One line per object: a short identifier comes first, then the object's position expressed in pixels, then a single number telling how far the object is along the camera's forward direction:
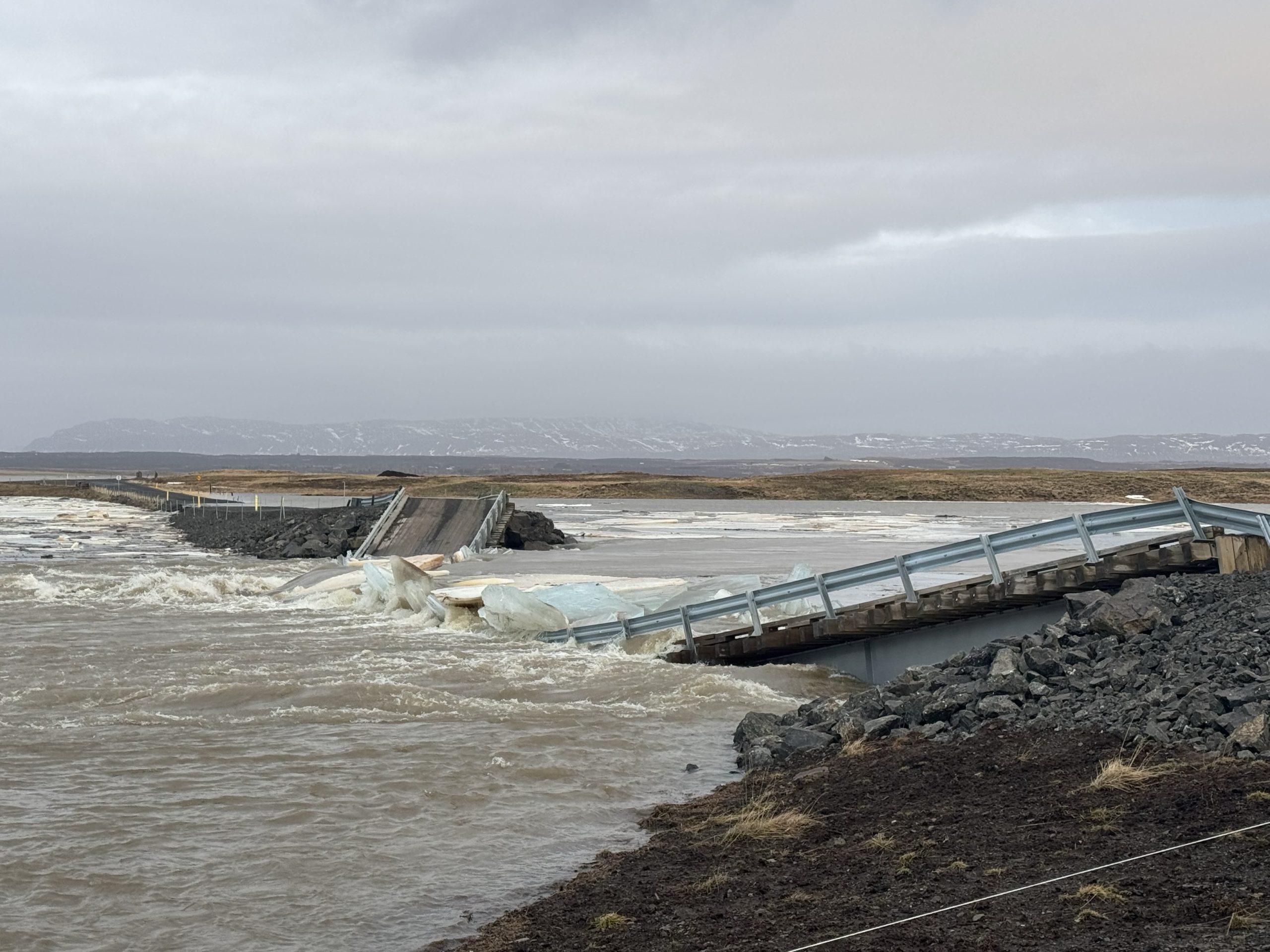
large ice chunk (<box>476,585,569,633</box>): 22.06
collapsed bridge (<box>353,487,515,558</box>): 41.62
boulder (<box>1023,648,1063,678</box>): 12.52
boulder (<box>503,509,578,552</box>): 45.03
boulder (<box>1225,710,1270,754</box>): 9.05
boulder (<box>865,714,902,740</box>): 12.47
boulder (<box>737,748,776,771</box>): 12.26
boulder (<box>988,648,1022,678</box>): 12.76
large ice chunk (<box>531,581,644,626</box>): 22.22
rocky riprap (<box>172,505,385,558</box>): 45.38
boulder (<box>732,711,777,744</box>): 13.24
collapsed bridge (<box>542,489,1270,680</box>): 14.86
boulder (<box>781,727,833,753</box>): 12.50
